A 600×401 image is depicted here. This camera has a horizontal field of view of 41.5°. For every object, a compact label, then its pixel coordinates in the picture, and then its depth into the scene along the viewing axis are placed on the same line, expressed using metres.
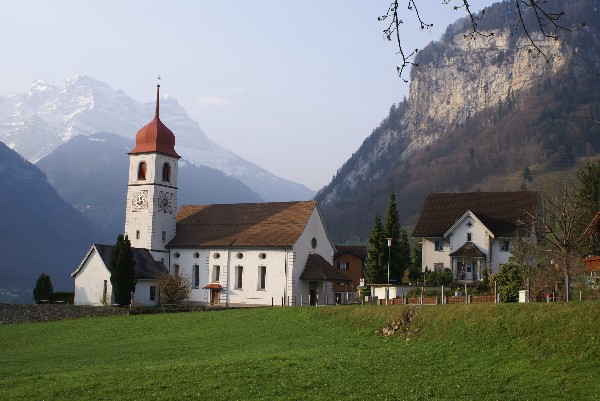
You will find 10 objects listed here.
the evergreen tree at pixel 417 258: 80.61
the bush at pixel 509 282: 41.31
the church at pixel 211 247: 62.09
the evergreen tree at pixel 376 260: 68.12
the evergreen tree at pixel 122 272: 61.31
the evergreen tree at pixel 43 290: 64.69
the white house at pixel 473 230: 68.25
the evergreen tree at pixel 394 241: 69.50
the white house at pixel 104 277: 64.19
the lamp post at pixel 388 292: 46.63
